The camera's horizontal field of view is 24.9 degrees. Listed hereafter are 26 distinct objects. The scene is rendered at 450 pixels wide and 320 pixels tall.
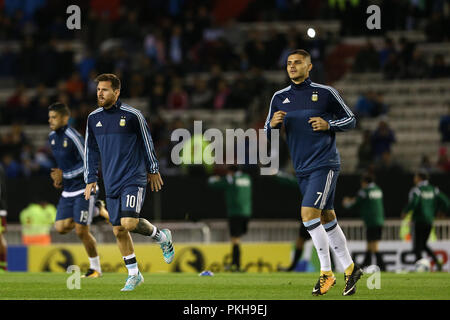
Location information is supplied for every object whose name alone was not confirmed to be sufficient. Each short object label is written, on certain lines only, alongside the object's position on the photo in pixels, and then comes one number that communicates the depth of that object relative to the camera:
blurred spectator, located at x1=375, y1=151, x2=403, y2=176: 23.86
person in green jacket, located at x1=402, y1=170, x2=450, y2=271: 22.12
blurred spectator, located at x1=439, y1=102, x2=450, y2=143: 25.83
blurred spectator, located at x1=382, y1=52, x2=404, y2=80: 28.31
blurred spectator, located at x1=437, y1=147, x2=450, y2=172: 24.50
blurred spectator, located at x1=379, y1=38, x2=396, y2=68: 28.69
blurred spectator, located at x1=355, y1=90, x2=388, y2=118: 27.03
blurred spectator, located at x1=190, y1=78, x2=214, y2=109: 28.34
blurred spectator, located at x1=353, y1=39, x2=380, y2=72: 28.62
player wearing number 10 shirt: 12.70
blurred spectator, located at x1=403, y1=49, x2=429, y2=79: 28.17
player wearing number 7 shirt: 12.10
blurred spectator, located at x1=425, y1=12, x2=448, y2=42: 29.09
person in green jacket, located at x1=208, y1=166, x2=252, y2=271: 22.30
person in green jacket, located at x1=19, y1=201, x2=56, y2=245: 23.81
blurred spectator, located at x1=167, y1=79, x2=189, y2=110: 28.25
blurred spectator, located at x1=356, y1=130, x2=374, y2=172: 24.94
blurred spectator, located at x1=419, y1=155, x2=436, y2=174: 23.83
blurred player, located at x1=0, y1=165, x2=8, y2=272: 18.33
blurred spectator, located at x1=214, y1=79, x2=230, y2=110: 28.08
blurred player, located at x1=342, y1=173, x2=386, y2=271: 22.45
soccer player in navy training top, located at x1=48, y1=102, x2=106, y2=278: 15.79
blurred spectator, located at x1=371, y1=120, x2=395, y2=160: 25.06
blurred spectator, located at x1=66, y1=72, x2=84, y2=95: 29.36
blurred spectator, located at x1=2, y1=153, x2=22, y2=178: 25.44
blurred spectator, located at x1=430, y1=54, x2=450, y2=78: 27.83
